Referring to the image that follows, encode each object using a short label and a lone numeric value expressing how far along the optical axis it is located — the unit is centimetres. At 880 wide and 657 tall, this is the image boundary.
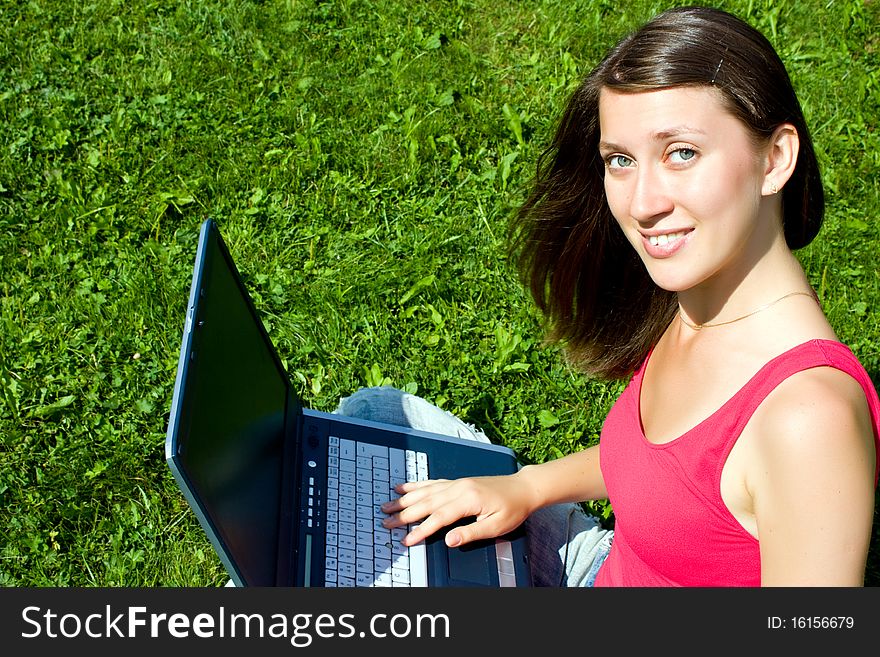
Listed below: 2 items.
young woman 169
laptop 190
